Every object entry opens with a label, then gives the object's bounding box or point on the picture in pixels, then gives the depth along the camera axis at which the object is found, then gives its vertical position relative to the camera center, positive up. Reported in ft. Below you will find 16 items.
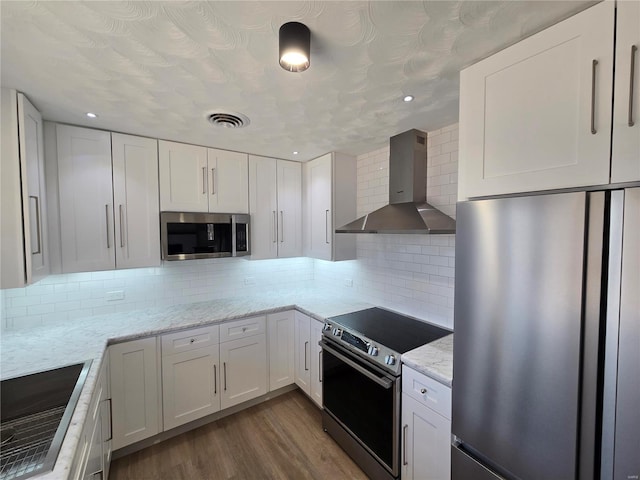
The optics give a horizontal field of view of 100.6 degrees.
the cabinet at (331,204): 9.00 +0.94
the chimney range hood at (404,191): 6.32 +1.05
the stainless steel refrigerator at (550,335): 2.74 -1.25
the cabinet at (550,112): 2.87 +1.49
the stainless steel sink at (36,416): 2.92 -2.52
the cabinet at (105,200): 6.41 +0.82
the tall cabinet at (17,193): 4.86 +0.72
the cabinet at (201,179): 7.66 +1.61
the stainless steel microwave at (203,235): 7.60 -0.12
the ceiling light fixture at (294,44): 3.17 +2.24
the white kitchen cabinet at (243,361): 7.74 -3.93
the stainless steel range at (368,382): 5.43 -3.46
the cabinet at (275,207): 9.20 +0.87
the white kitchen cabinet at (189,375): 6.91 -3.92
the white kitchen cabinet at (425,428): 4.56 -3.59
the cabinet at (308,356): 7.91 -3.93
